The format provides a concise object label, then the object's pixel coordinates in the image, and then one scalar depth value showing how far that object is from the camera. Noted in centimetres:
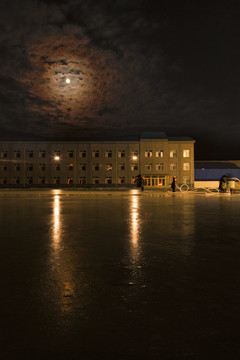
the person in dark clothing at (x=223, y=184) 3316
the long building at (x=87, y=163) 7075
